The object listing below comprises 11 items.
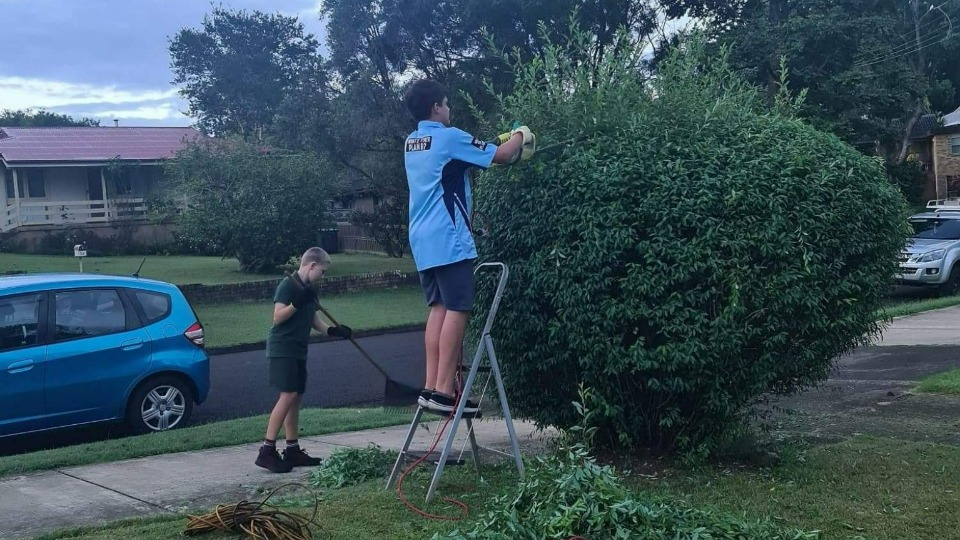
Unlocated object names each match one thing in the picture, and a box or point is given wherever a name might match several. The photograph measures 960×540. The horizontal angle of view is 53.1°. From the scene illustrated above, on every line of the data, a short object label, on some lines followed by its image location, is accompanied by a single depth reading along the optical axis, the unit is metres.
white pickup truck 19.14
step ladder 5.19
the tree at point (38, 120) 66.03
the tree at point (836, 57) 26.14
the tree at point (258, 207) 24.47
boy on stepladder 5.33
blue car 8.51
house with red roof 37.06
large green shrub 5.31
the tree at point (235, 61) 60.03
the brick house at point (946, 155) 46.50
